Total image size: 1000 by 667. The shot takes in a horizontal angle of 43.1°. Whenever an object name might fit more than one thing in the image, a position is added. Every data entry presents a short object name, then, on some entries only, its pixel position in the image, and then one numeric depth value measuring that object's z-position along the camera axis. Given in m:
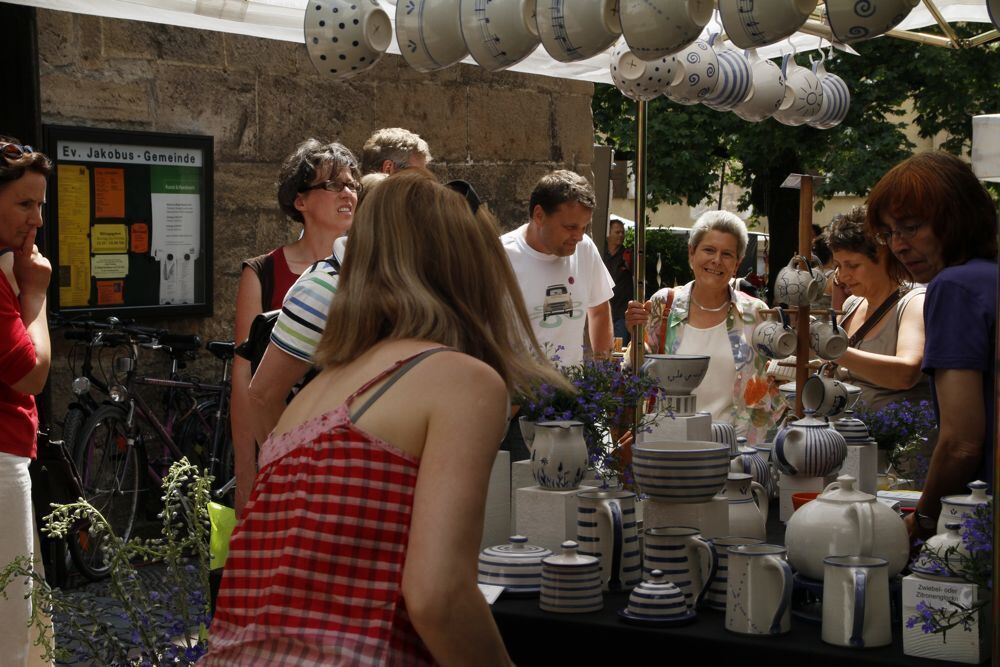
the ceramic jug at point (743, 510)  2.49
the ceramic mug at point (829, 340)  2.91
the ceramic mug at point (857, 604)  2.00
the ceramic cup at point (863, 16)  2.15
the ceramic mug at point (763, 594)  2.07
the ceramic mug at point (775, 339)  2.96
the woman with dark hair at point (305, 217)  3.51
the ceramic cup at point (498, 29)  2.64
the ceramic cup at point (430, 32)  2.73
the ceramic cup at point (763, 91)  3.73
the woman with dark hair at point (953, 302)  2.31
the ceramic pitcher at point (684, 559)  2.24
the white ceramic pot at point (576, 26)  2.50
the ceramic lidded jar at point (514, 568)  2.36
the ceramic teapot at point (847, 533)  2.15
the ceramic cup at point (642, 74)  3.39
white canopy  3.73
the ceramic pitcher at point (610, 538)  2.39
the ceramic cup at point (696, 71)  3.46
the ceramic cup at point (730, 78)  3.55
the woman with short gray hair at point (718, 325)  4.39
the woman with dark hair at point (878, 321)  3.78
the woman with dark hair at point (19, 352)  3.08
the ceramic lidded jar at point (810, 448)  2.76
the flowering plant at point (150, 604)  2.35
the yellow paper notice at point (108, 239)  5.29
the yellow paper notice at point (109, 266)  5.31
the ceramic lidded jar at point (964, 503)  2.12
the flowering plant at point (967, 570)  1.90
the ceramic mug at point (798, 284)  2.84
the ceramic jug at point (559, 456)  2.56
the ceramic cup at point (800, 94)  3.88
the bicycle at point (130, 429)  5.19
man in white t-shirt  4.72
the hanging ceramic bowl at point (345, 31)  2.84
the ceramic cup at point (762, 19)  2.32
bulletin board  5.16
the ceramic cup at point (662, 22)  2.35
